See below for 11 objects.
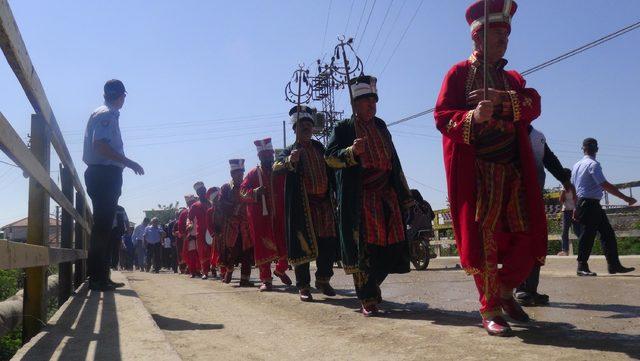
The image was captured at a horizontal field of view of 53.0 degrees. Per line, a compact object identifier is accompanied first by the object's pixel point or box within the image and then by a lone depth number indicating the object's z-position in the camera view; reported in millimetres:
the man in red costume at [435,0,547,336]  3824
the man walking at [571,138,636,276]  8094
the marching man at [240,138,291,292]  8070
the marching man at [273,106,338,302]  6602
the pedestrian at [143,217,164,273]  19672
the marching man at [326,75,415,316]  5074
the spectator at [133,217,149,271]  22688
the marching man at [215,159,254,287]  9922
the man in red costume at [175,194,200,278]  14383
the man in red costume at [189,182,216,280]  13086
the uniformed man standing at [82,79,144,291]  5582
